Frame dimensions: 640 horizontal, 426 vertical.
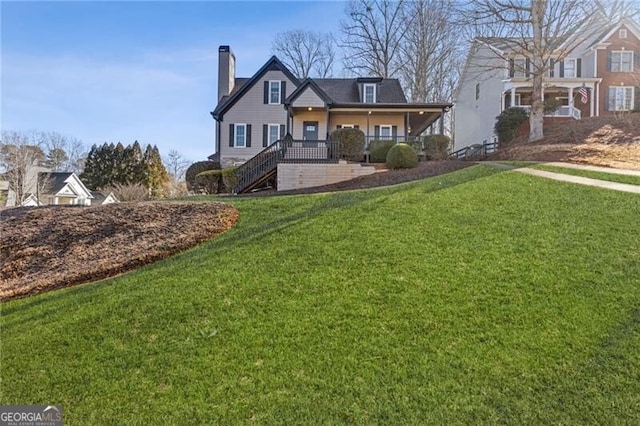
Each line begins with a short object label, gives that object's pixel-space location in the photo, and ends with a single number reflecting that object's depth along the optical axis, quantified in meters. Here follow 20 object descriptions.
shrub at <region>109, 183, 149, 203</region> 24.57
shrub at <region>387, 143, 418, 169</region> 15.75
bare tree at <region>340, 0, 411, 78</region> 32.19
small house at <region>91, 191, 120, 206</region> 33.28
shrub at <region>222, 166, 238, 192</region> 17.19
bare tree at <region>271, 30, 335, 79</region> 36.66
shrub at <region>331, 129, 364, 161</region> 19.52
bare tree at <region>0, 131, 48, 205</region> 26.81
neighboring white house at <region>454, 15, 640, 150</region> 25.59
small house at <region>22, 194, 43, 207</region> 27.27
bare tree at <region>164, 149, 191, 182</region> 48.00
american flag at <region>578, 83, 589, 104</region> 25.34
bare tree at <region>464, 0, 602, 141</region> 17.30
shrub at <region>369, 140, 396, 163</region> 18.84
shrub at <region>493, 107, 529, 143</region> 21.75
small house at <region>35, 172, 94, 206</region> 29.12
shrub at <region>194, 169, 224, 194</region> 18.52
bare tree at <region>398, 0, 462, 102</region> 30.61
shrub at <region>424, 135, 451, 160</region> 19.98
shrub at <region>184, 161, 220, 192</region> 20.91
